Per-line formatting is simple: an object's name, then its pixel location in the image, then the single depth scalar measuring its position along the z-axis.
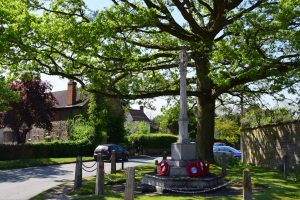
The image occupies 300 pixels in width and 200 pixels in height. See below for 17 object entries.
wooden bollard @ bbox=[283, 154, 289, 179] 19.06
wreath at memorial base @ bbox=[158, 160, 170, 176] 15.63
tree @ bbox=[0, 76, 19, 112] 30.15
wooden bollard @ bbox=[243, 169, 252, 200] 10.18
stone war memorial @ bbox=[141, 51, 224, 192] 14.75
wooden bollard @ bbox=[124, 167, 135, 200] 10.88
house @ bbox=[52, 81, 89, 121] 53.84
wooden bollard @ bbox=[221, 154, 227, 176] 18.03
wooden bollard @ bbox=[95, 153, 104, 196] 14.22
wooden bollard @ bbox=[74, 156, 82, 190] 16.61
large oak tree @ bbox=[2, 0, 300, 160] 17.88
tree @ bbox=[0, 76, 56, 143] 42.72
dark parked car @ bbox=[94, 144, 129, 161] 35.39
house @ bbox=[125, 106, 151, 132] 83.94
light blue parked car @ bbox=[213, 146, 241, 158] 36.59
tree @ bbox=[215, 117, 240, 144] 59.25
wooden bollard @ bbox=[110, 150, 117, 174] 22.53
